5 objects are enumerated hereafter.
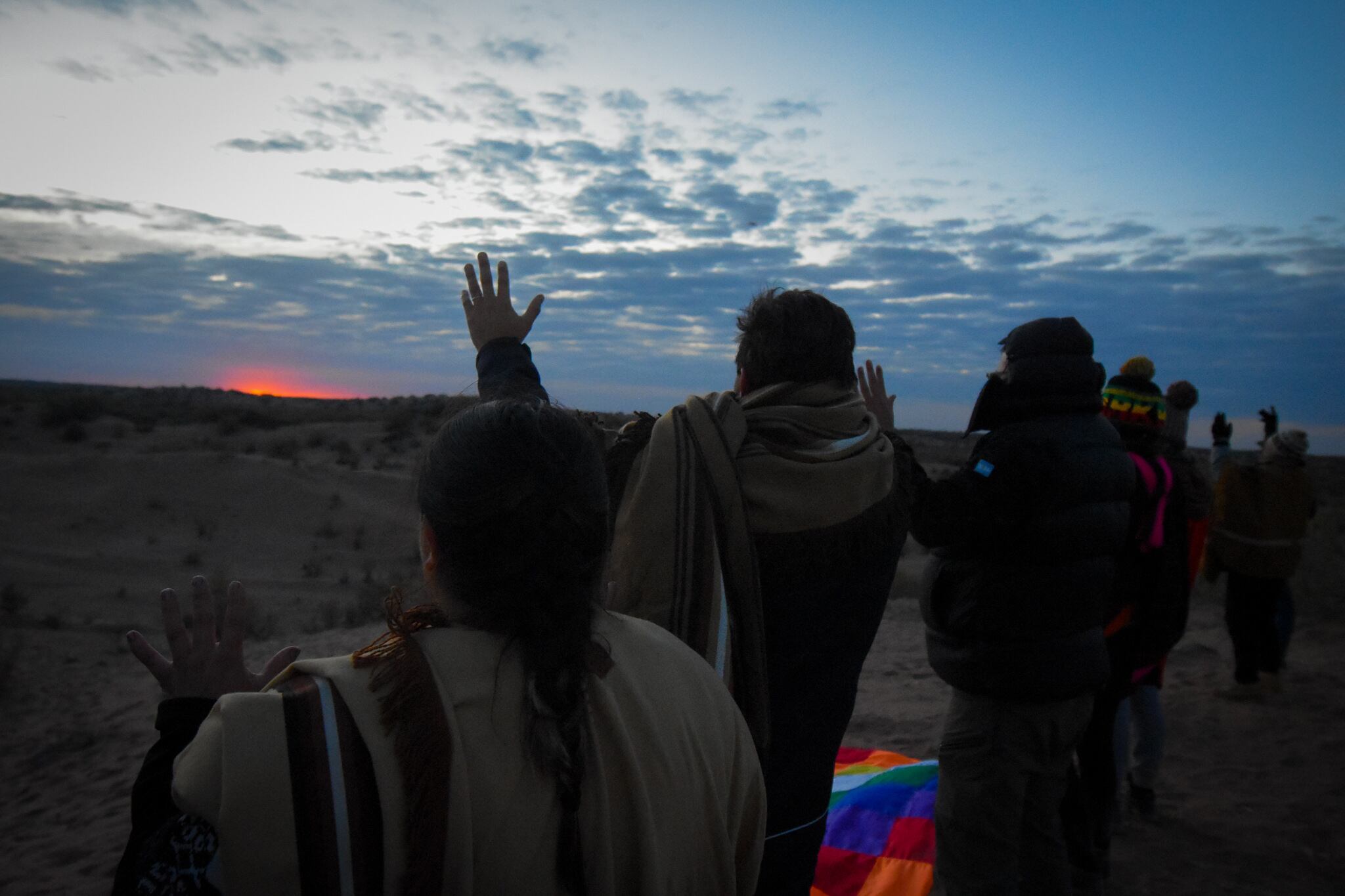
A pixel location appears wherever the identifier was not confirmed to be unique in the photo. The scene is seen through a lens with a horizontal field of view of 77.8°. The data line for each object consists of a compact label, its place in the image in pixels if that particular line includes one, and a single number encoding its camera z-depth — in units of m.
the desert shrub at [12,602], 8.66
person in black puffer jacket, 2.78
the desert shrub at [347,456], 21.22
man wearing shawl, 1.87
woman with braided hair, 1.00
